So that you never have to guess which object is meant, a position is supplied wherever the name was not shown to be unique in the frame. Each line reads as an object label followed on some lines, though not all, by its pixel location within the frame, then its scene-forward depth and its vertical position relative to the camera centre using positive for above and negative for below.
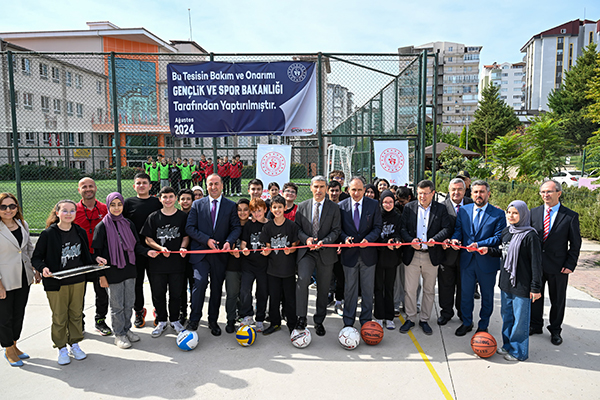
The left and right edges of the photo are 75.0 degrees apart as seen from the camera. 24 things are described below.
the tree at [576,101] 44.15 +8.08
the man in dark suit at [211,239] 5.07 -0.93
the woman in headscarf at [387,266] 5.32 -1.34
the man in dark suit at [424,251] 5.21 -1.12
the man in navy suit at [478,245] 4.98 -1.00
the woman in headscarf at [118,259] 4.74 -1.13
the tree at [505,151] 17.34 +0.76
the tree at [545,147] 14.44 +0.79
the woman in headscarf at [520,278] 4.36 -1.24
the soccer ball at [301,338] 4.71 -2.07
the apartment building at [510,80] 139.25 +31.58
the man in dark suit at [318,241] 5.12 -0.97
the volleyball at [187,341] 4.64 -2.07
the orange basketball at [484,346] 4.42 -2.01
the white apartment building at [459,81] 108.69 +24.31
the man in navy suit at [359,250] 5.18 -1.09
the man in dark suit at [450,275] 5.41 -1.50
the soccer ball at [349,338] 4.67 -2.05
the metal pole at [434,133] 7.99 +0.73
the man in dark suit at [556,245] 4.82 -0.95
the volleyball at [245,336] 4.73 -2.04
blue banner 8.05 +1.45
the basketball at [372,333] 4.77 -2.03
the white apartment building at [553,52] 105.94 +32.02
